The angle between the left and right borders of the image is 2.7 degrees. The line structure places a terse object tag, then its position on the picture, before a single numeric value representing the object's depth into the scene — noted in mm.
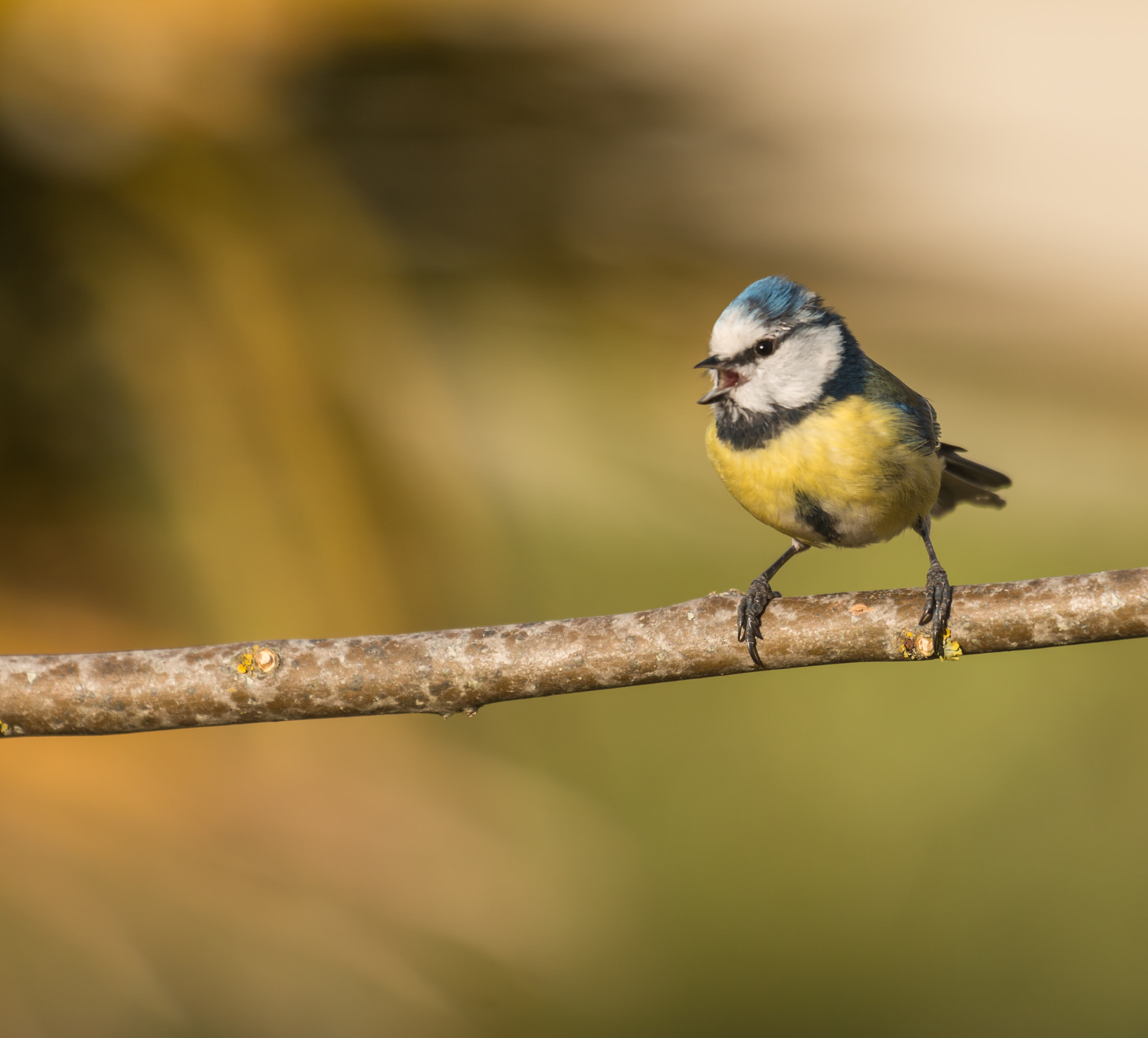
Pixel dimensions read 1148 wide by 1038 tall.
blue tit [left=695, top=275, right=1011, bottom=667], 4084
